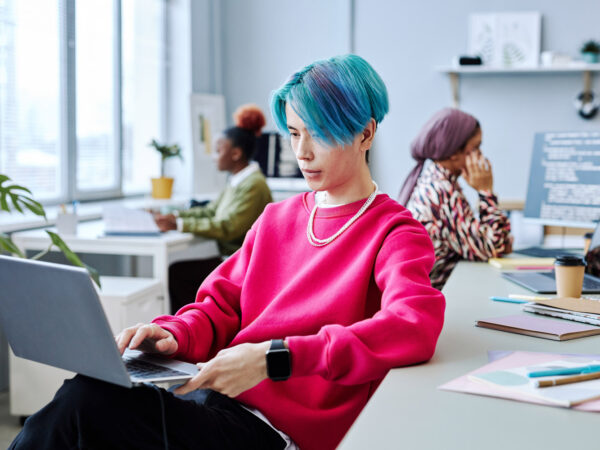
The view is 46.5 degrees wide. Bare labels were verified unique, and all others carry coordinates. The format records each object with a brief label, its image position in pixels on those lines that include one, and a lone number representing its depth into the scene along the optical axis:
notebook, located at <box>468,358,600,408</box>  0.87
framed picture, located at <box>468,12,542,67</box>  4.66
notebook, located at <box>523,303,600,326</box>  1.32
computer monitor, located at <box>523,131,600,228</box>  2.30
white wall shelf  4.47
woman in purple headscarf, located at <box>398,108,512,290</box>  2.14
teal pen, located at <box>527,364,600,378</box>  0.95
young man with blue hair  0.98
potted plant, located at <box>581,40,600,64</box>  4.47
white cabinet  2.49
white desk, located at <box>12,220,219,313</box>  2.74
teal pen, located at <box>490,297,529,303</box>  1.53
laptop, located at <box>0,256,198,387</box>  0.90
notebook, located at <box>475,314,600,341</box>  1.22
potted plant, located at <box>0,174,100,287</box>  1.54
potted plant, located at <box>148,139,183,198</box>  3.88
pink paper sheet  0.87
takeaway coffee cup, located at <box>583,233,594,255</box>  2.31
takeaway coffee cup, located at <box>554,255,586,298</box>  1.54
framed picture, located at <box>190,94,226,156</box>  4.65
